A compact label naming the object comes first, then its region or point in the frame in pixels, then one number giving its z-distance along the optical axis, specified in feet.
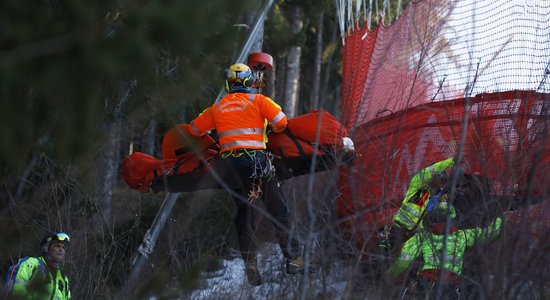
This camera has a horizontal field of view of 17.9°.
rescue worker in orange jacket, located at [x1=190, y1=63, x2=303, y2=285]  43.03
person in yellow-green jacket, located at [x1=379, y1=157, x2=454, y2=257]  30.63
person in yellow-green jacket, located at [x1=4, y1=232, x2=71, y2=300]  23.62
